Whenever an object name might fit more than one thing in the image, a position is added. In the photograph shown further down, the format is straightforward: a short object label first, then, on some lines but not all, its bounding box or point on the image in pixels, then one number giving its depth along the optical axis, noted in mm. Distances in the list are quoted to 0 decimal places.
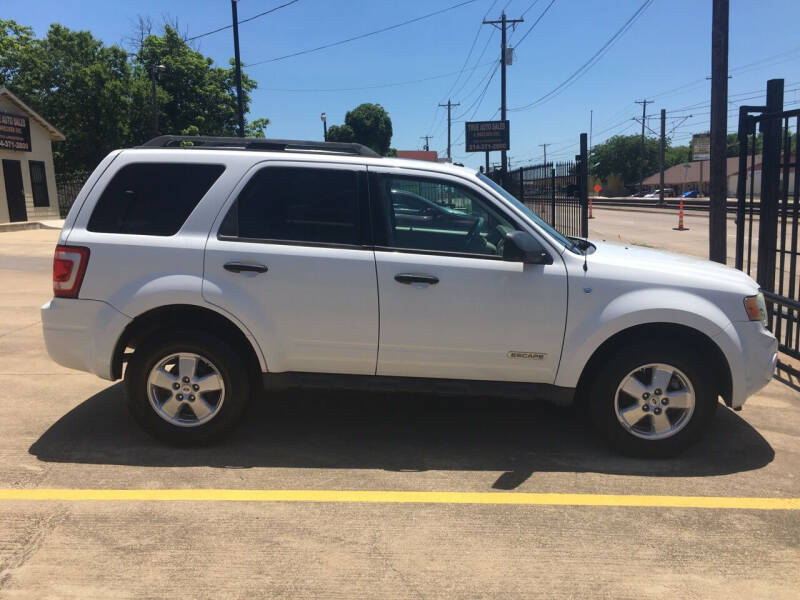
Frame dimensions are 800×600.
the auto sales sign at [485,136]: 31812
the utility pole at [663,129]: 61703
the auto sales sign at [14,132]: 24469
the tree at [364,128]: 83312
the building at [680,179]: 97062
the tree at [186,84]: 41969
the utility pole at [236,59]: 20005
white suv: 4148
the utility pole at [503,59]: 32719
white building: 25025
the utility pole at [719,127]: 7961
